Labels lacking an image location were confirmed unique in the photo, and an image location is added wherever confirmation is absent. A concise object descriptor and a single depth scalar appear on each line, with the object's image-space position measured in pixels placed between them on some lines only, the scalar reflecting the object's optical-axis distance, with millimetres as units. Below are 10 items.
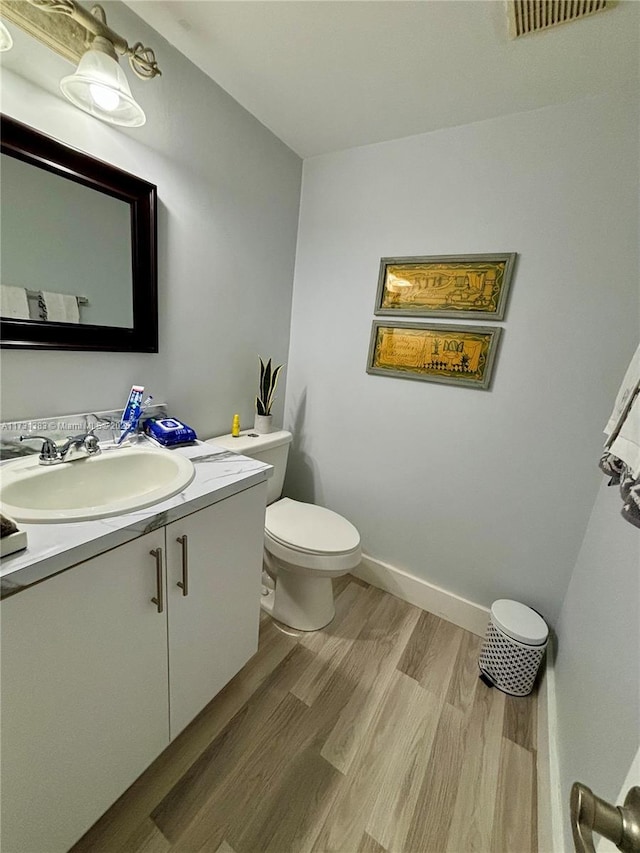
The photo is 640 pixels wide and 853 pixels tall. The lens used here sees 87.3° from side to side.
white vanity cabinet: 621
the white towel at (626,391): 735
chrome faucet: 931
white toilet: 1344
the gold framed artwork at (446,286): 1325
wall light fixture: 782
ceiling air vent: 832
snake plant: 1691
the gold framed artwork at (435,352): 1390
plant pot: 1662
